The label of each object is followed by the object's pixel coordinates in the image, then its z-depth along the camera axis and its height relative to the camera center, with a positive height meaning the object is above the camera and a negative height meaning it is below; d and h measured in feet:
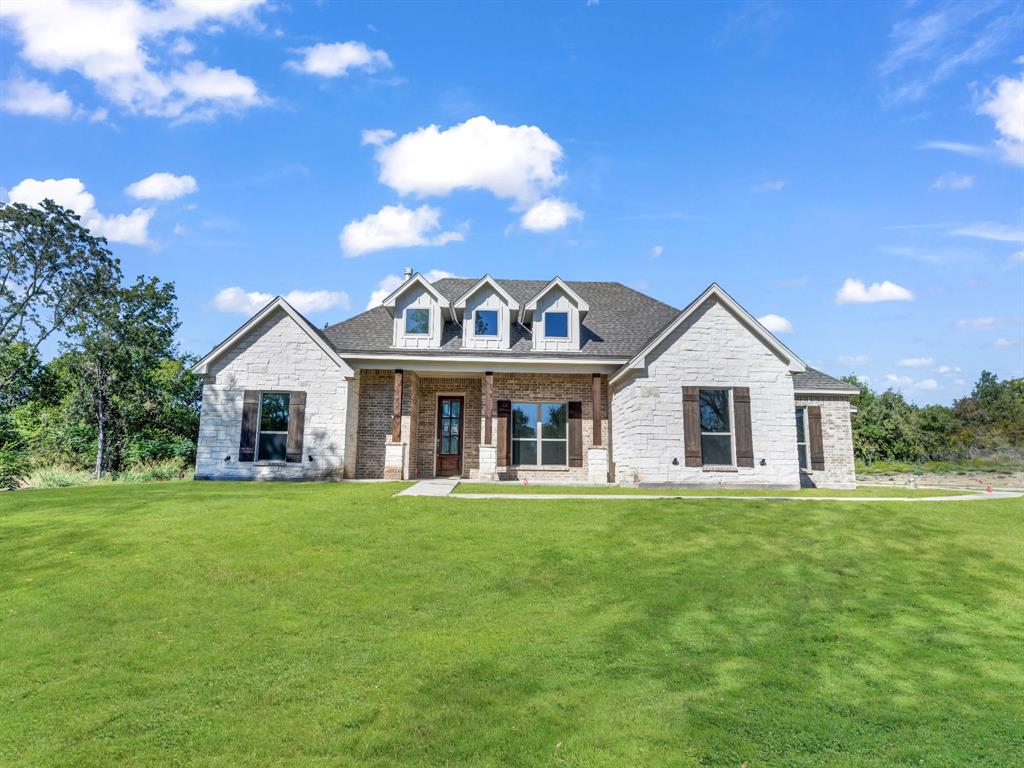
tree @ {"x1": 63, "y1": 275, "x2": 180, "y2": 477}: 80.64 +13.87
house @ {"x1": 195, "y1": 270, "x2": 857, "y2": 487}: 50.75 +5.39
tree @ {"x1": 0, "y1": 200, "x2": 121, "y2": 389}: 83.87 +28.59
